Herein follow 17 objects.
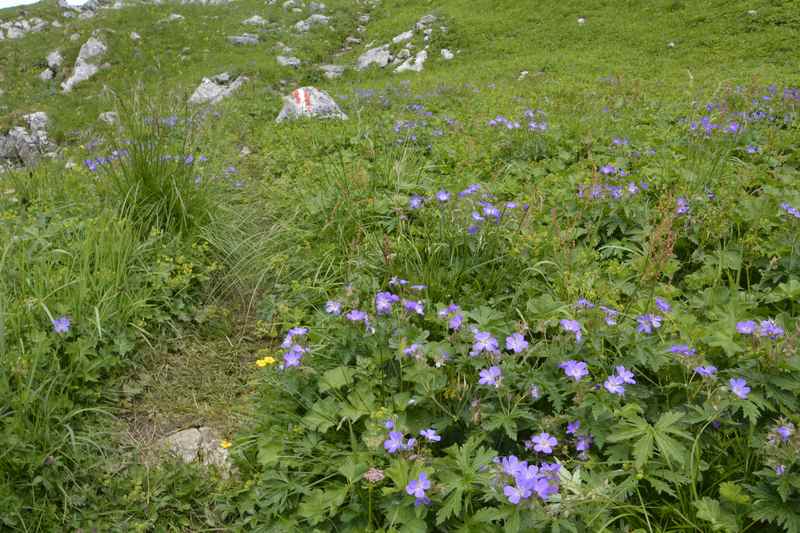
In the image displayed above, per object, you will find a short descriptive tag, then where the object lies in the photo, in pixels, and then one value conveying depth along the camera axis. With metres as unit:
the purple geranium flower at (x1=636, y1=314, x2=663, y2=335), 2.45
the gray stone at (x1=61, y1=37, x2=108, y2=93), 16.83
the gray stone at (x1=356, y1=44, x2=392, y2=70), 16.09
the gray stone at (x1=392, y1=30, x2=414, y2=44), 17.52
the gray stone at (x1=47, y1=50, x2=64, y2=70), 18.37
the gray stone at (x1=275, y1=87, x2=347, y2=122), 8.27
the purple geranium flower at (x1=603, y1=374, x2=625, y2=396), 2.19
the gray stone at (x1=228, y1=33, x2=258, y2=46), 18.94
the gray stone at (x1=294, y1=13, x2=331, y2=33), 20.75
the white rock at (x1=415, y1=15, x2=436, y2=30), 18.30
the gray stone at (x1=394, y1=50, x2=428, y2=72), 15.58
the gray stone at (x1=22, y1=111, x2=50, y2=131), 13.03
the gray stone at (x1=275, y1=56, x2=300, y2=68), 15.77
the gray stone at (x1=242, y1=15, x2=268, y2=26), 21.33
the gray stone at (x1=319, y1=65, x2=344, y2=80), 15.20
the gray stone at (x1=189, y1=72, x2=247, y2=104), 12.21
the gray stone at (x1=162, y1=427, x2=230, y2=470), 2.76
